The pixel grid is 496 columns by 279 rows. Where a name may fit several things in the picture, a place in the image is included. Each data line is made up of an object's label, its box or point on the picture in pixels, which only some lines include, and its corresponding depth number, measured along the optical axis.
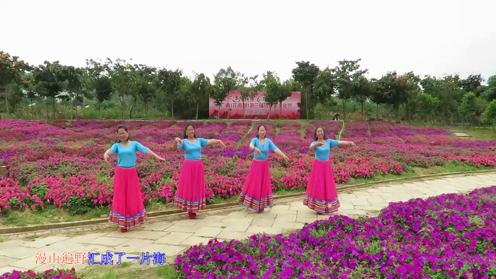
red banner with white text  40.25
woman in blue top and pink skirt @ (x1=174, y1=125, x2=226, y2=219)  6.70
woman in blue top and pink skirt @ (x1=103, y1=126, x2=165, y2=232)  5.96
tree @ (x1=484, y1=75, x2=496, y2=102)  35.04
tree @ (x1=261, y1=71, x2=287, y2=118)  35.79
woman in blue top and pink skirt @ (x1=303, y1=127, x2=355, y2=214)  7.01
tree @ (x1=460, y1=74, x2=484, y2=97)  50.69
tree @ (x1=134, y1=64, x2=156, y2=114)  36.10
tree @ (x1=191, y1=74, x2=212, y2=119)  36.94
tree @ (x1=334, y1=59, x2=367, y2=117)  35.75
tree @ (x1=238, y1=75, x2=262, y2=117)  38.84
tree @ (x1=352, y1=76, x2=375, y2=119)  35.72
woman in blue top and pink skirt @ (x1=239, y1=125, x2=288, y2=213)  7.10
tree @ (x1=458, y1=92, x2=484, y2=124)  38.28
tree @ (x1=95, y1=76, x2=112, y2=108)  40.88
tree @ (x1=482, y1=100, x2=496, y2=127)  30.73
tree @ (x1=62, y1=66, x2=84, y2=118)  33.59
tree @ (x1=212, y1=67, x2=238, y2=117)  37.94
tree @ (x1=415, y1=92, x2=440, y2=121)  40.00
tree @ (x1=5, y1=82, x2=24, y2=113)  37.59
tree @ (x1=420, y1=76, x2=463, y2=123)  43.38
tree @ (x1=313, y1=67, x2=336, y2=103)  36.56
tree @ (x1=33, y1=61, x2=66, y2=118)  32.28
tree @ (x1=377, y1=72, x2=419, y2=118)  36.81
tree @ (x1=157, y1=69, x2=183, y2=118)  36.16
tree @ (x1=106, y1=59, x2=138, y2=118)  36.34
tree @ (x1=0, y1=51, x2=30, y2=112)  30.65
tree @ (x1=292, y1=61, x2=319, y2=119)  39.81
